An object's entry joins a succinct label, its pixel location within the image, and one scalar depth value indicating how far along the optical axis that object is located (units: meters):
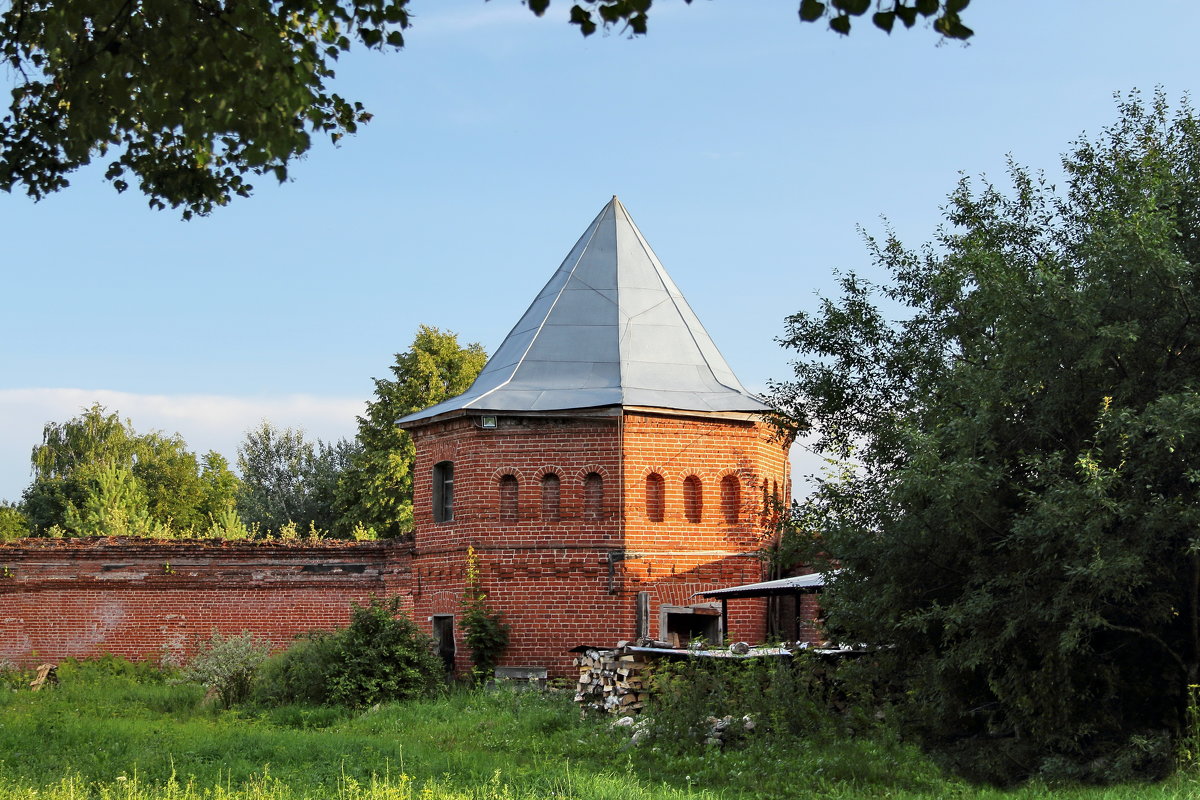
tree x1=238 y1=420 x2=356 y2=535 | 53.22
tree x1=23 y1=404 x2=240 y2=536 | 50.12
